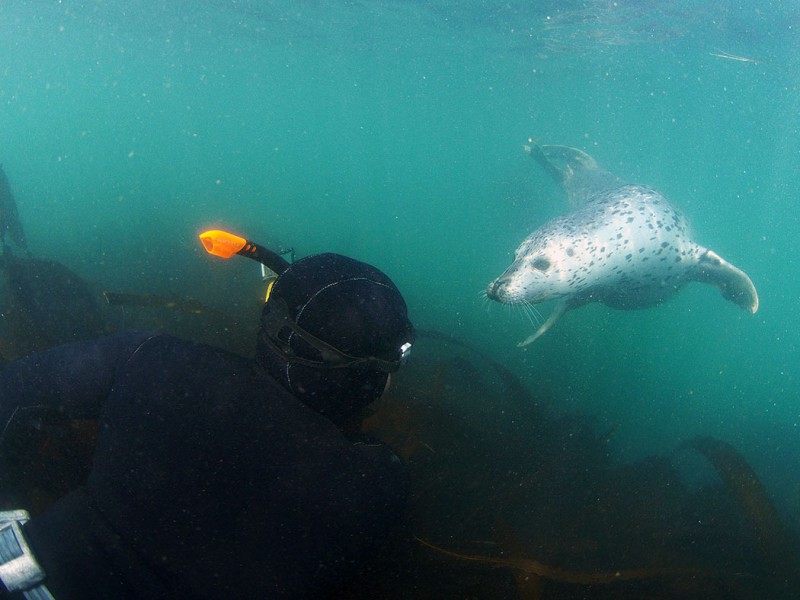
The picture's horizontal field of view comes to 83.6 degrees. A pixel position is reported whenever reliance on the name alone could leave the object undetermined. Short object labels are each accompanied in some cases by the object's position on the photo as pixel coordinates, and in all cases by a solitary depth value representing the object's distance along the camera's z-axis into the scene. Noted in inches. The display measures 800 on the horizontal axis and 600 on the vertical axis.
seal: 189.5
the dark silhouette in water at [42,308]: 140.6
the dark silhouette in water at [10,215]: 250.7
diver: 45.7
